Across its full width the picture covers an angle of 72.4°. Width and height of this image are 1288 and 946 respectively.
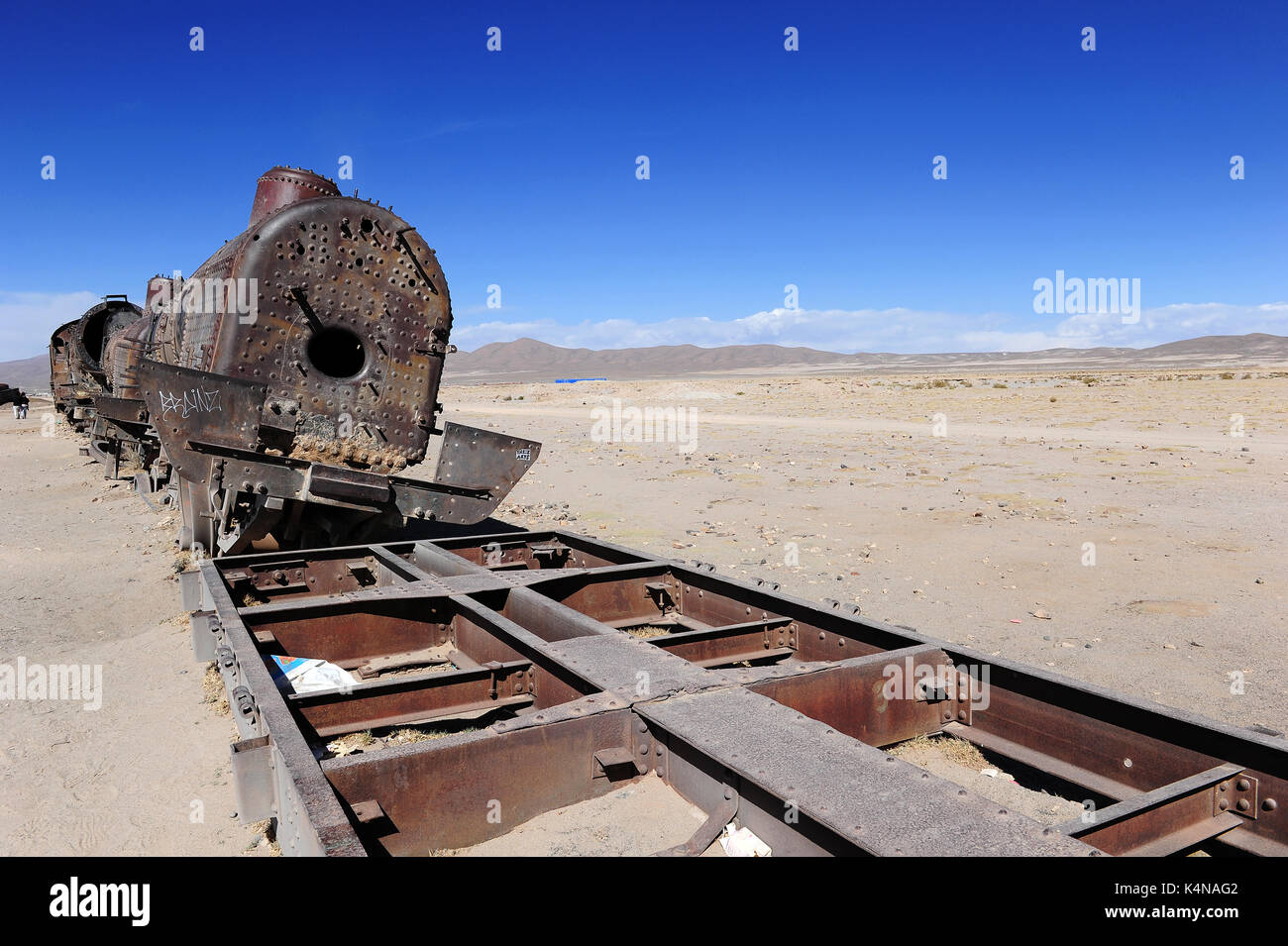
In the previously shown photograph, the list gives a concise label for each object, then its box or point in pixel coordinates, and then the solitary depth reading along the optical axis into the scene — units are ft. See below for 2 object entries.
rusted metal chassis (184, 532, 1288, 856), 8.55
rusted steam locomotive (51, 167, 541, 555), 21.33
